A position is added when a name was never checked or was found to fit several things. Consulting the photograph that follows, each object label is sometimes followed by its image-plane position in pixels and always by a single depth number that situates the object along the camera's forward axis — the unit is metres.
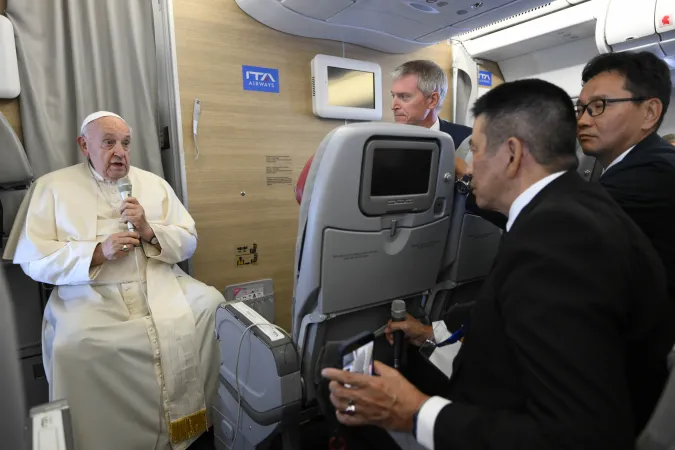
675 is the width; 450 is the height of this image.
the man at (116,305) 2.01
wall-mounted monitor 3.42
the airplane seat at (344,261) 1.39
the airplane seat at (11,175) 2.25
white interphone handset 2.88
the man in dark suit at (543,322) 0.74
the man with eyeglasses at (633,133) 1.44
